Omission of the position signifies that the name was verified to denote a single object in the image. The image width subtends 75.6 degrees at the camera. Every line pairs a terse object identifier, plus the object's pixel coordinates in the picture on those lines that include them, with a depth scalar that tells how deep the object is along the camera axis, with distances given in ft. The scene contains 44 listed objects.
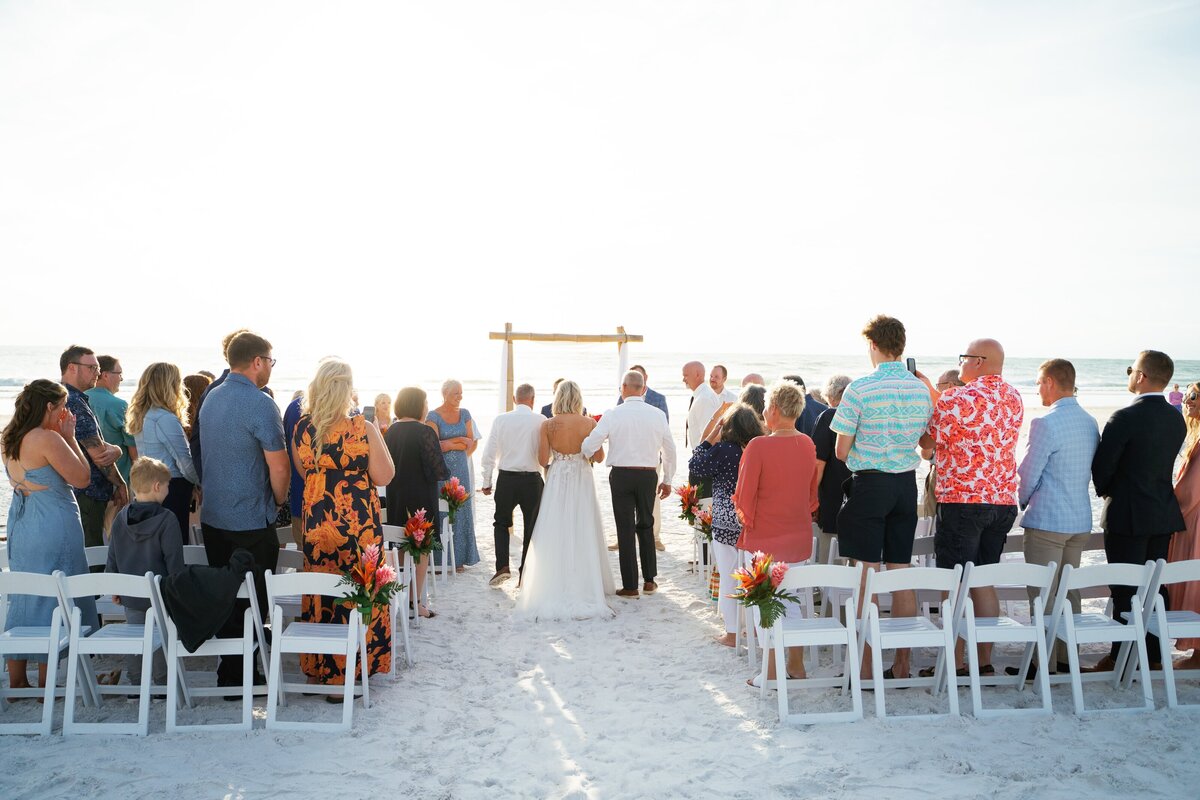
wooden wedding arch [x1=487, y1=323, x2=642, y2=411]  31.72
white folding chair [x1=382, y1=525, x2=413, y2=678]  16.88
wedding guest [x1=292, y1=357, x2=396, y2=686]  14.52
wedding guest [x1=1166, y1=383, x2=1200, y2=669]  15.66
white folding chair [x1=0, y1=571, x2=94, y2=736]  13.08
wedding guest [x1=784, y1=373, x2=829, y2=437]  21.59
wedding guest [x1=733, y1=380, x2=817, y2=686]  15.74
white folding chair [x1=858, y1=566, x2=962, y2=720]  13.41
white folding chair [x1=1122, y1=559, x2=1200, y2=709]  13.82
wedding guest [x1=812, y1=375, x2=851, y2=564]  18.15
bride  20.61
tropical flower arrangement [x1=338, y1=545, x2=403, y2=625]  13.84
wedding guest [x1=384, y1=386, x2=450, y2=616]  20.29
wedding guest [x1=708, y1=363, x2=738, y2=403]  28.76
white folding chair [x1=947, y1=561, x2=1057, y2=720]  13.70
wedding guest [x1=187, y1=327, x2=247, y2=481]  15.11
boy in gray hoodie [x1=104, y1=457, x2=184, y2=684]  14.14
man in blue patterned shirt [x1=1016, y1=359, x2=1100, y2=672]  15.30
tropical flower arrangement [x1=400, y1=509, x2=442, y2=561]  18.45
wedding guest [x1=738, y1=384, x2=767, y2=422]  19.67
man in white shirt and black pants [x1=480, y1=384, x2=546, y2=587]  22.59
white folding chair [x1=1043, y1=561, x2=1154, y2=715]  13.64
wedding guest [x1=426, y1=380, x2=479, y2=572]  24.09
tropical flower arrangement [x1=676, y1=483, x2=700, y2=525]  22.47
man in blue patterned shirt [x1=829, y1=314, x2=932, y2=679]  14.70
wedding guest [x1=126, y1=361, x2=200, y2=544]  15.99
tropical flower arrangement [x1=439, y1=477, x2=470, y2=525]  22.70
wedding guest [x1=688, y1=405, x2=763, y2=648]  18.13
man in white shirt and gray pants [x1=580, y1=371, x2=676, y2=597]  21.88
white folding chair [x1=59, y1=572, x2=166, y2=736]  12.95
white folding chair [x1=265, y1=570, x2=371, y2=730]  13.20
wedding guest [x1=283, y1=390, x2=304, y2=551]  17.47
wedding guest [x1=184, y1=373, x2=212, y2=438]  18.70
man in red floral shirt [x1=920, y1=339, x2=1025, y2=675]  14.67
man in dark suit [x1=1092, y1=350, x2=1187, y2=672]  15.29
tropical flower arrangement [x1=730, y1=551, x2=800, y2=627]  14.01
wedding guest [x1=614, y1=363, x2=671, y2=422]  27.37
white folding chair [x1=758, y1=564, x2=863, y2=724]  13.65
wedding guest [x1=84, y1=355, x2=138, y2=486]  20.15
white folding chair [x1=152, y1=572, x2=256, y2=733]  13.23
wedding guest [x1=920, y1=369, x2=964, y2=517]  19.35
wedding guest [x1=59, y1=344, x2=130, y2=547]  17.74
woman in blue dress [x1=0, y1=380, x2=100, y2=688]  14.57
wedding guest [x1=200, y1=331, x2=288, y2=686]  14.65
